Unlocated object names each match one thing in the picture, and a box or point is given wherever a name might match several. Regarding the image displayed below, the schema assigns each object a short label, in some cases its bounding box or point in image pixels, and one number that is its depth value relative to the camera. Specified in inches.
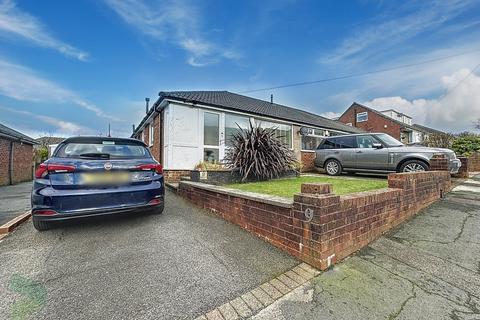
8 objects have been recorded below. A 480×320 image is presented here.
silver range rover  250.4
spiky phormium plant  243.8
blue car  114.3
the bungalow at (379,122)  1014.4
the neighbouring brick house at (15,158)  487.5
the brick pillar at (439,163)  226.8
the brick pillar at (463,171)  307.0
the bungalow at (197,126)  301.9
